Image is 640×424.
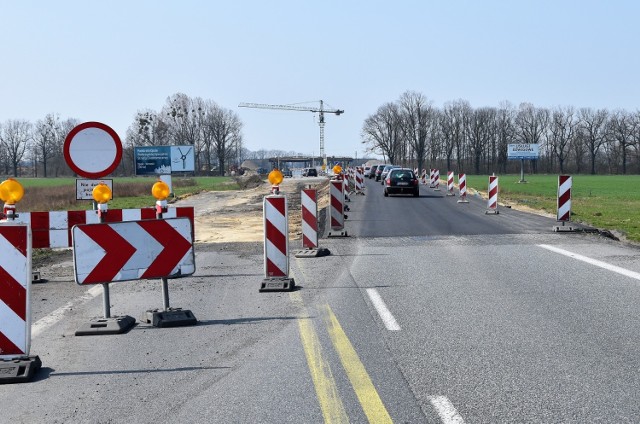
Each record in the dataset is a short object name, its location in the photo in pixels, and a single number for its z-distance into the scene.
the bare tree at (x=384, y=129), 141.50
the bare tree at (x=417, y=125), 138.75
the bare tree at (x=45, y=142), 132.00
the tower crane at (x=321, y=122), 187.75
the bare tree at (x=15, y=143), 136.45
